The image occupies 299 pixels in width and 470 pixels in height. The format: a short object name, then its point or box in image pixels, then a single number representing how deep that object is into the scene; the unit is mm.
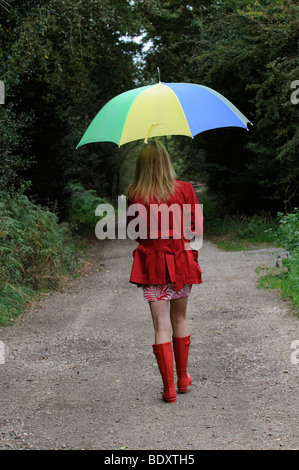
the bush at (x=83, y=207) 20648
